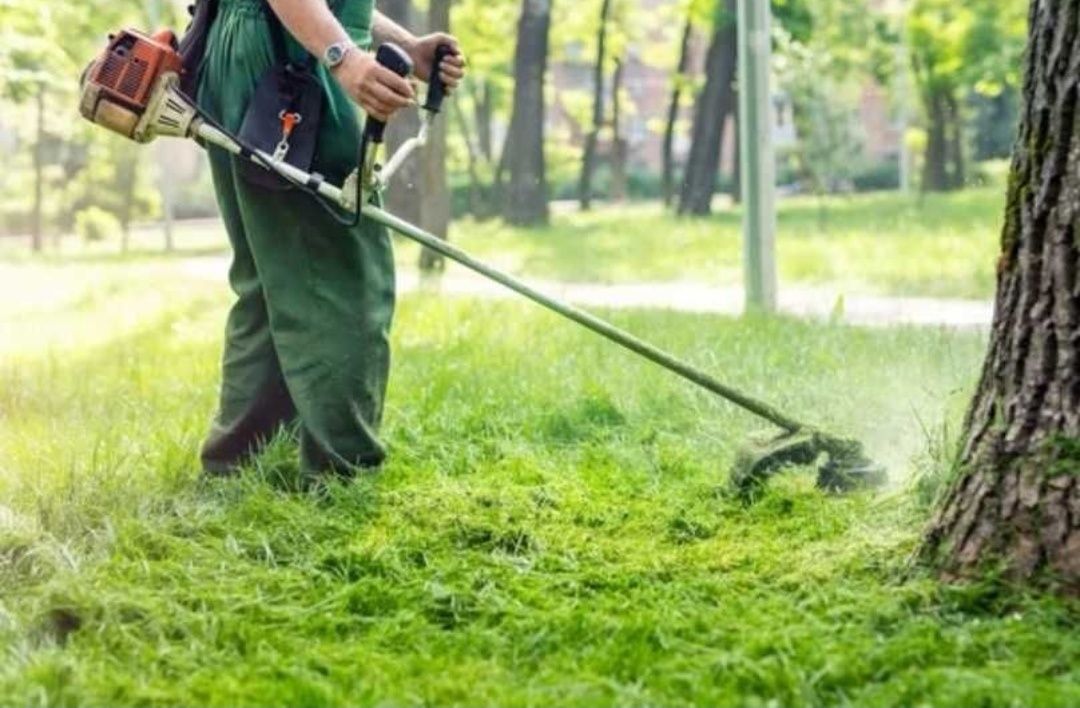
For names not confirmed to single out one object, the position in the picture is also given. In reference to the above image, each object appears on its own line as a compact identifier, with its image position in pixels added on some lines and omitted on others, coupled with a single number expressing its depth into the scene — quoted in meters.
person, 4.33
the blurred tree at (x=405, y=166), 10.84
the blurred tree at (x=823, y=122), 28.27
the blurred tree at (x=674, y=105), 25.59
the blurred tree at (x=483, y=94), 23.27
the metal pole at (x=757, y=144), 9.09
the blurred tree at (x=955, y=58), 24.83
